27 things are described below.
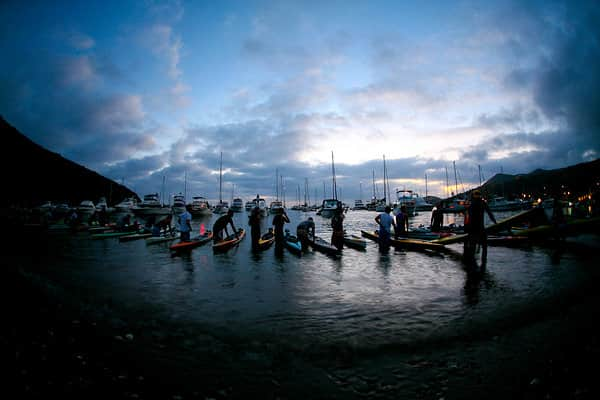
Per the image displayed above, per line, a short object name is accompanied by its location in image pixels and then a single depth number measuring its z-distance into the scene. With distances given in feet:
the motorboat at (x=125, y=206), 184.87
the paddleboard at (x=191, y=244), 51.85
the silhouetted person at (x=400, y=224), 56.29
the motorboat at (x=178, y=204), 192.24
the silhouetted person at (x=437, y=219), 66.09
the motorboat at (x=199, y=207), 186.70
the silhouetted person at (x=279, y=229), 50.21
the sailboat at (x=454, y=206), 232.08
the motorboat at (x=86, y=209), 152.46
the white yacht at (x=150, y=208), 171.42
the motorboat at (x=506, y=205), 214.90
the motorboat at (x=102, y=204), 181.61
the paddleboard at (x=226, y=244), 50.85
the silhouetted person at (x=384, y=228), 47.66
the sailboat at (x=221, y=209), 256.48
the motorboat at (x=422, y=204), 240.57
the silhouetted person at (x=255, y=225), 47.75
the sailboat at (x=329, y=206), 179.44
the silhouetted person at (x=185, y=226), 53.01
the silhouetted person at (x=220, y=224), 53.62
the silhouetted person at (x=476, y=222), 35.19
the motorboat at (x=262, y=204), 296.53
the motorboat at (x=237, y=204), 279.16
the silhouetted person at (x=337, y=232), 48.11
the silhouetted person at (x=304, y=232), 53.42
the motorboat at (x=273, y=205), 228.22
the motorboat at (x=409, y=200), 192.75
